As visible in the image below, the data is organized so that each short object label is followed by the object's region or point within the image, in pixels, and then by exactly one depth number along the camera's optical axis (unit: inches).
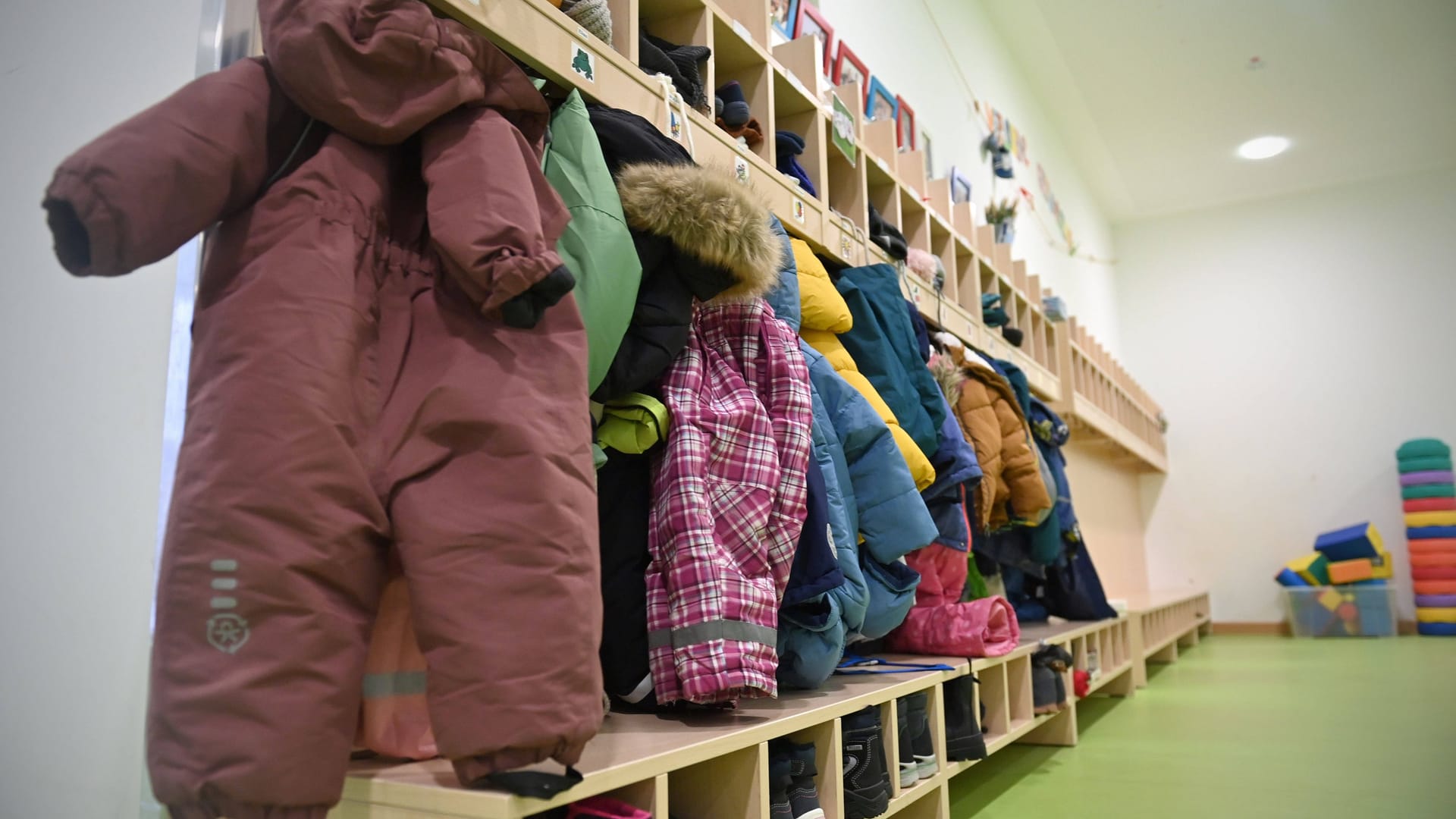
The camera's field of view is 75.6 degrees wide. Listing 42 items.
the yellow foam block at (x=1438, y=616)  263.6
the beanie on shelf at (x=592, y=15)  60.9
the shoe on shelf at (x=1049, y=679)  104.7
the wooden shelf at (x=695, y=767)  38.6
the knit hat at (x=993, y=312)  144.9
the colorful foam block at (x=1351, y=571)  265.6
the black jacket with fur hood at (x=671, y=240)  54.6
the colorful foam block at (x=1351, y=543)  266.1
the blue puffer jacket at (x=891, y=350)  90.0
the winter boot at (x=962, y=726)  81.7
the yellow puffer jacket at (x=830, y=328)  80.7
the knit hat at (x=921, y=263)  115.3
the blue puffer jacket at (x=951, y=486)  91.5
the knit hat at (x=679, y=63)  70.7
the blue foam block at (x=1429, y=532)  267.7
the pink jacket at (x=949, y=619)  90.6
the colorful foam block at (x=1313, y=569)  274.8
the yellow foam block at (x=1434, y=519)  267.9
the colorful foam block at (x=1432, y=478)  271.9
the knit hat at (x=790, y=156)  92.6
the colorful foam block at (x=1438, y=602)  263.9
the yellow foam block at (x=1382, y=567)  265.9
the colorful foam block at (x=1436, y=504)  270.1
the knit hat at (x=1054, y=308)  181.2
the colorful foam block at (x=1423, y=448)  274.2
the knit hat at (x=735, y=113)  81.0
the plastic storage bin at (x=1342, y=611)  261.9
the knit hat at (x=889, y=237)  107.4
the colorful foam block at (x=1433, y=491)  270.7
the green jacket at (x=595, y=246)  48.7
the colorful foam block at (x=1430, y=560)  265.0
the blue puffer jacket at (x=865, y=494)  69.2
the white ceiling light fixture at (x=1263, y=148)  276.5
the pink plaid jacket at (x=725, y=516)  51.8
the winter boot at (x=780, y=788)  54.8
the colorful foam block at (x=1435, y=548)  266.4
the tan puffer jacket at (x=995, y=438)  111.7
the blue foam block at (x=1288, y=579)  277.9
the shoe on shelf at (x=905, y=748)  71.5
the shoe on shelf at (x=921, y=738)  74.7
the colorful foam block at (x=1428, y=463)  273.4
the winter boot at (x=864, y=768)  62.7
